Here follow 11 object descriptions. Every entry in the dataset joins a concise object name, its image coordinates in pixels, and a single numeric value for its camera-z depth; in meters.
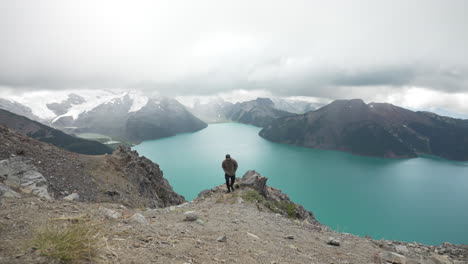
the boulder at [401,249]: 8.01
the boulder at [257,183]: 16.78
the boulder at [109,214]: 6.06
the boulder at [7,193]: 7.27
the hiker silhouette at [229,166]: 14.01
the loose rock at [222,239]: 5.51
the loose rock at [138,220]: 5.77
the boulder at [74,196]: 14.64
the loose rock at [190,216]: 7.37
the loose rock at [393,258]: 6.36
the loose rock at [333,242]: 7.41
